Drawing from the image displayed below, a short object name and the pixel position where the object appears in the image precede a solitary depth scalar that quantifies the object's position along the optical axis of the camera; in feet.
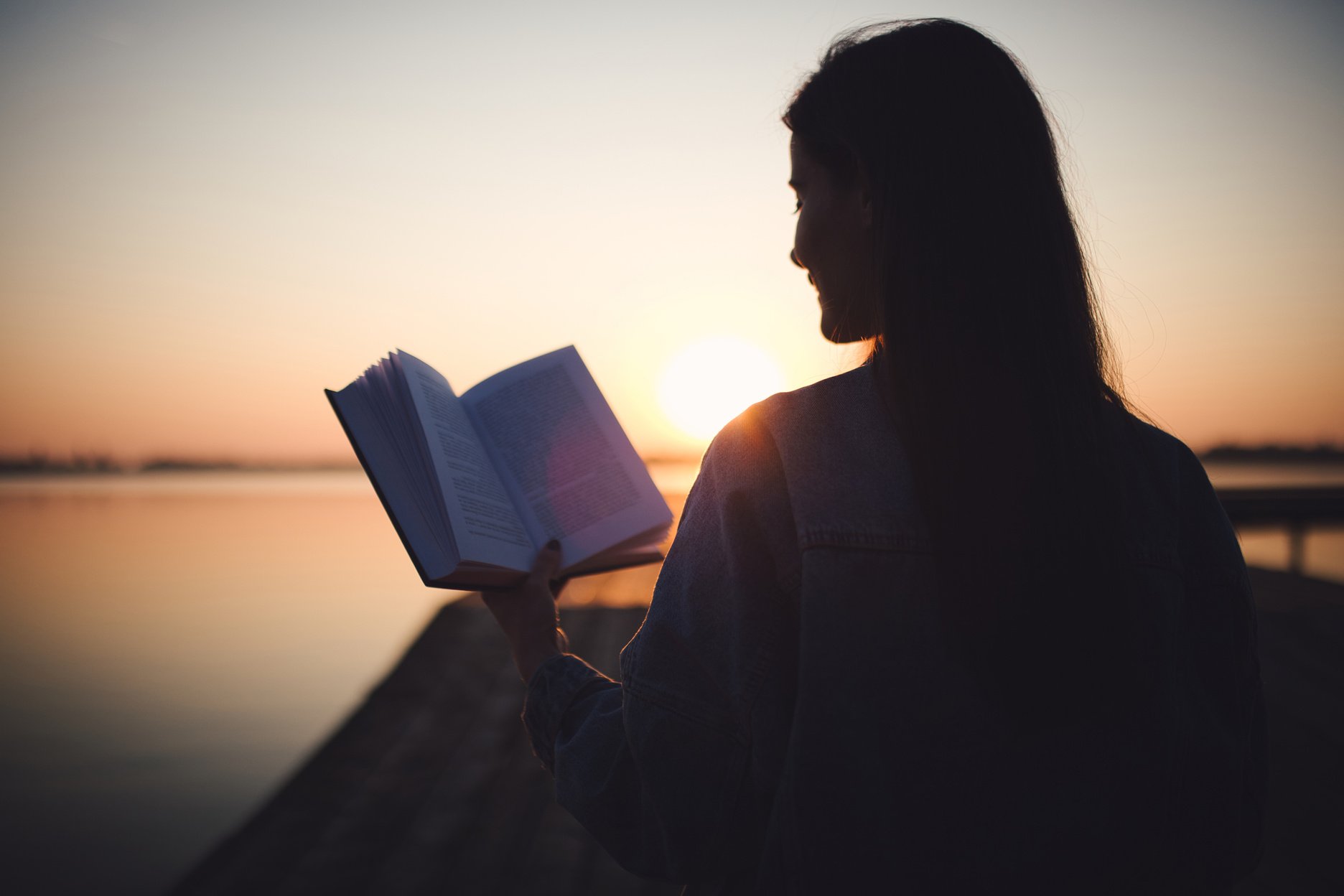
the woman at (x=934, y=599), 2.24
